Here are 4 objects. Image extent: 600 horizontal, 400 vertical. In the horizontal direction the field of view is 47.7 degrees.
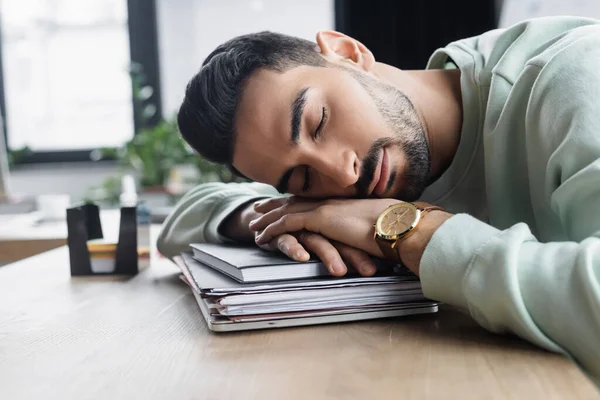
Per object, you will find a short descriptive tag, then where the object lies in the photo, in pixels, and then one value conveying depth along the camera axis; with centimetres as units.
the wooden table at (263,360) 55
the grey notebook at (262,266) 78
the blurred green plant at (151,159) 362
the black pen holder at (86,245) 119
